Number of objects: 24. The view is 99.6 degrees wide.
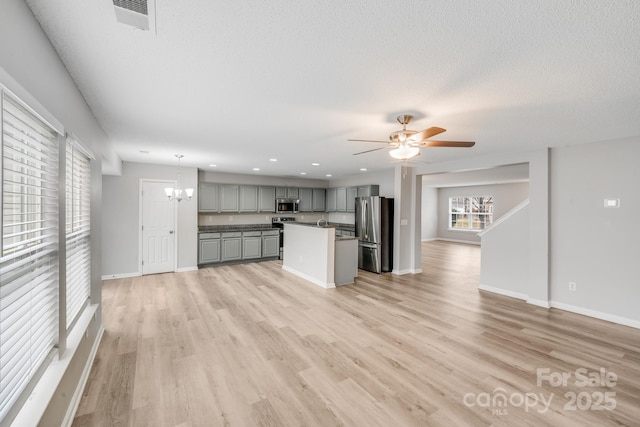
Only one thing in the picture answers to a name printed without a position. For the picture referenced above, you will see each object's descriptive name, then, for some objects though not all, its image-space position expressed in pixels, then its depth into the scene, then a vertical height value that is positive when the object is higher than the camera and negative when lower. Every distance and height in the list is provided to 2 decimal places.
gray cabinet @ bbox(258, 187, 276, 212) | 7.71 +0.36
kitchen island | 5.07 -0.88
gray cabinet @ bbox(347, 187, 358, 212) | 7.70 +0.43
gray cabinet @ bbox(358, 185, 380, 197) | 7.16 +0.58
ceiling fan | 2.77 +0.72
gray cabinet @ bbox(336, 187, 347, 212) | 8.06 +0.39
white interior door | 5.84 -0.38
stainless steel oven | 7.70 -0.33
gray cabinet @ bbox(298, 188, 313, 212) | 8.38 +0.39
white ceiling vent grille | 1.27 +0.98
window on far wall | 10.82 +0.02
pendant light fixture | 5.01 +0.37
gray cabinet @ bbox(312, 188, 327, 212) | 8.68 +0.41
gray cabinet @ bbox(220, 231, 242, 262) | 6.82 -0.89
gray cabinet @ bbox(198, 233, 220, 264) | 6.55 -0.90
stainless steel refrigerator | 6.16 -0.50
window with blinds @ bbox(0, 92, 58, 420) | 1.22 -0.25
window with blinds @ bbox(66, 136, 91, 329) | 2.15 -0.16
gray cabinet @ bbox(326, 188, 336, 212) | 8.54 +0.38
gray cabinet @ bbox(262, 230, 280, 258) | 7.39 -0.89
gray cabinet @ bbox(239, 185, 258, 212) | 7.43 +0.37
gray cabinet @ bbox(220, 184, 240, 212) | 7.13 +0.36
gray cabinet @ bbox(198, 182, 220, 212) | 6.83 +0.36
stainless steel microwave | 7.93 +0.19
